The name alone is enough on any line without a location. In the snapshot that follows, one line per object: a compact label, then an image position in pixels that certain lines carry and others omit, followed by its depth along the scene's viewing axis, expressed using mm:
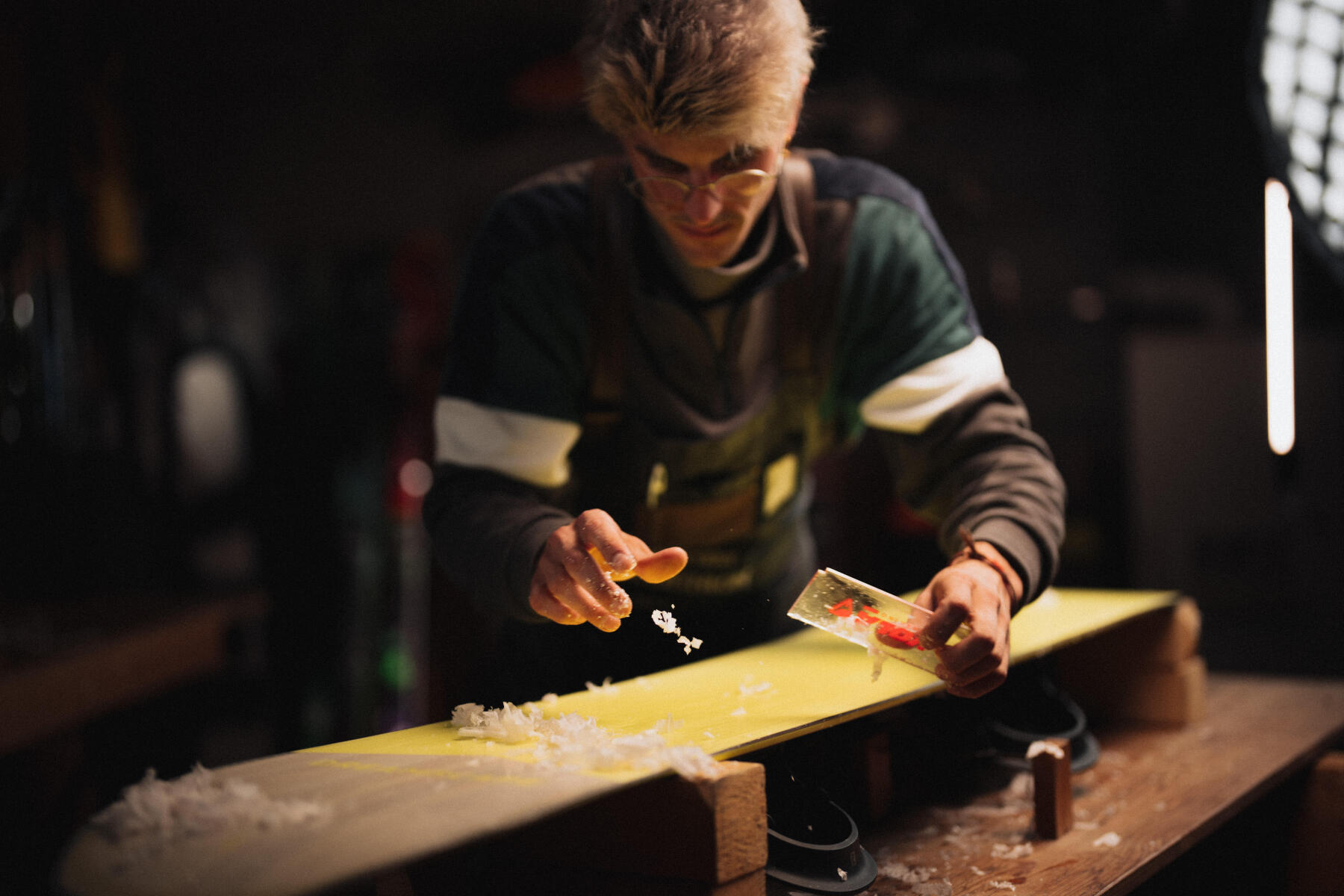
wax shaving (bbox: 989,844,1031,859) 1236
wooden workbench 1111
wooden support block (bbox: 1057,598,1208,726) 1801
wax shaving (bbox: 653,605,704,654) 1293
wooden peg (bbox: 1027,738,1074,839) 1274
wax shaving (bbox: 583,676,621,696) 1345
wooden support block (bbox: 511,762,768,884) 943
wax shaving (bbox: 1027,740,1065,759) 1282
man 1386
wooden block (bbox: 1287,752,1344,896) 1552
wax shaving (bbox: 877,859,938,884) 1174
